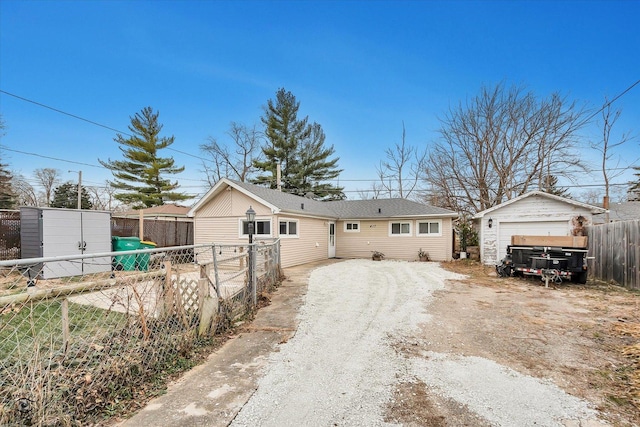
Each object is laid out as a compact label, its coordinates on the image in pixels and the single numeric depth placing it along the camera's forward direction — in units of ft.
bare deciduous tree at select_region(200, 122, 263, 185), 96.73
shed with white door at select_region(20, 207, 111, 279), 27.58
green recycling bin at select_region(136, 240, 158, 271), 37.97
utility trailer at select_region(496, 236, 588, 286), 28.45
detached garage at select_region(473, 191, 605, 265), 37.96
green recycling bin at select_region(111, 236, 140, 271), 35.40
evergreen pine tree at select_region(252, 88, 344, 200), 92.43
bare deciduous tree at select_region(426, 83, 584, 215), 59.11
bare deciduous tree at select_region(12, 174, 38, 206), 88.89
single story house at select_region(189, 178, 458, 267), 41.39
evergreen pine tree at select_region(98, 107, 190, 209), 86.12
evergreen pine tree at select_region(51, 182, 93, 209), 97.86
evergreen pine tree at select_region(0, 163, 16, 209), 70.23
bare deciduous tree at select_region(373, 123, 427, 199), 82.74
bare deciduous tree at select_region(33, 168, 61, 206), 100.01
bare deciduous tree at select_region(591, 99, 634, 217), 56.03
